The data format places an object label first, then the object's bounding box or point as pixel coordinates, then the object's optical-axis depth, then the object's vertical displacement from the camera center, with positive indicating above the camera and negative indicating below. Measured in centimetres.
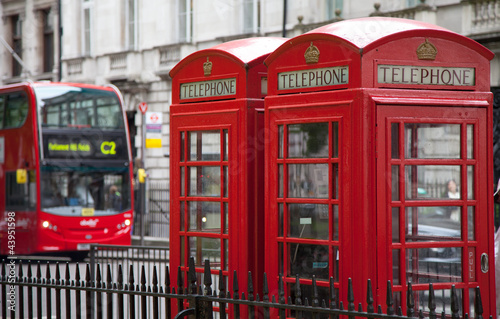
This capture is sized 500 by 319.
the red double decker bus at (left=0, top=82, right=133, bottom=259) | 1569 -3
